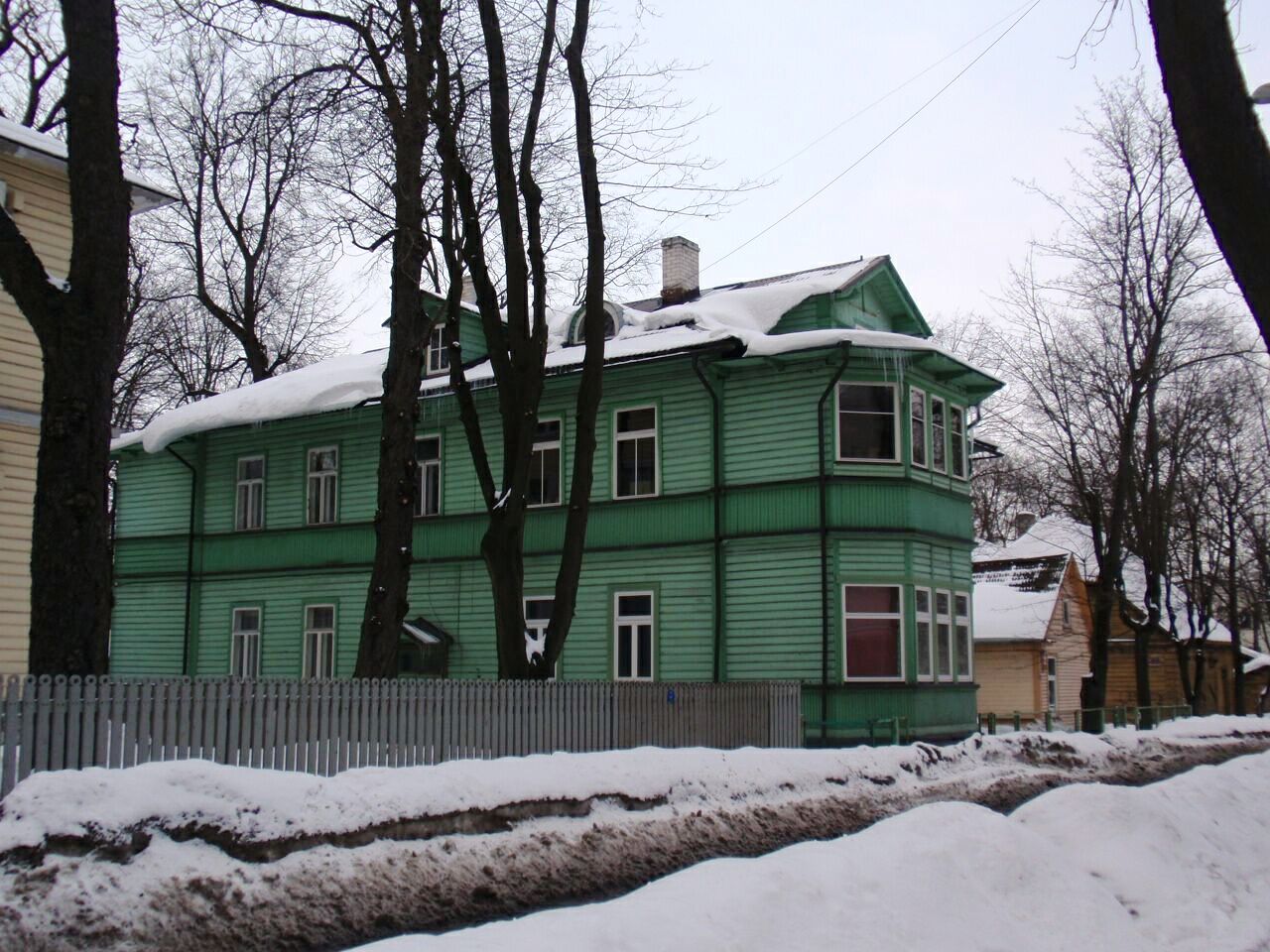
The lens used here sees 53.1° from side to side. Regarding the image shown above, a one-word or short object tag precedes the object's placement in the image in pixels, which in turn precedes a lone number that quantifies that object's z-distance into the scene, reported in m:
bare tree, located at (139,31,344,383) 35.91
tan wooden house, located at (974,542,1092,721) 32.59
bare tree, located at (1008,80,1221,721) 26.36
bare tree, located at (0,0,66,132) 21.36
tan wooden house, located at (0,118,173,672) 17.06
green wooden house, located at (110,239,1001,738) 20.45
